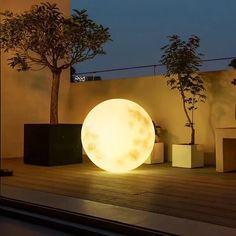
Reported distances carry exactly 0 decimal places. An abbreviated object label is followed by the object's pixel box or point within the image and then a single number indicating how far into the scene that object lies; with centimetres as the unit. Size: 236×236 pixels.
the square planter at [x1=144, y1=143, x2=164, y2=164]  735
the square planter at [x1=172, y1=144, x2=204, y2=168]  685
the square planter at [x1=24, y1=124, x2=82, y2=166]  725
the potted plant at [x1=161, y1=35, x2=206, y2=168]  690
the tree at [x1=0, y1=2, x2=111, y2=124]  722
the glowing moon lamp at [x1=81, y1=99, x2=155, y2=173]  587
